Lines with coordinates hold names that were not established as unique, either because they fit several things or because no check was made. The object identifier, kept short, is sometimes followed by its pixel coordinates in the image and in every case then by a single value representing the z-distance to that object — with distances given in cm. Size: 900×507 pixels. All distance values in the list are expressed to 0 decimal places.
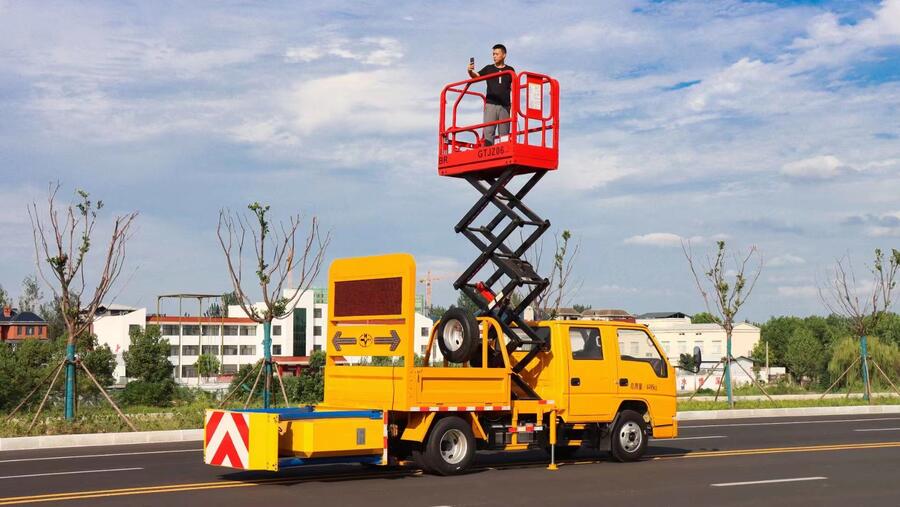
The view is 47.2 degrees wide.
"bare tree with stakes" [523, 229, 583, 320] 3498
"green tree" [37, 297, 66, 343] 13325
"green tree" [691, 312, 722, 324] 16495
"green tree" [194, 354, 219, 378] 11794
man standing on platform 1677
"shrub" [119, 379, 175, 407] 3628
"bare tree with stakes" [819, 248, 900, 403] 3775
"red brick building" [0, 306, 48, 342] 13700
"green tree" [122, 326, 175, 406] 8981
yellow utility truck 1305
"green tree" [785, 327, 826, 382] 10969
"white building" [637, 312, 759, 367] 13238
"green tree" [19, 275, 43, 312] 15150
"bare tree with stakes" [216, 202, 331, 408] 2422
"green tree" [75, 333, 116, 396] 7102
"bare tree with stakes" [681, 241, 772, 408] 3428
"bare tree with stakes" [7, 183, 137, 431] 2248
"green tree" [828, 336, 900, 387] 5364
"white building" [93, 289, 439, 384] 12769
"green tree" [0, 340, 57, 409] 3284
